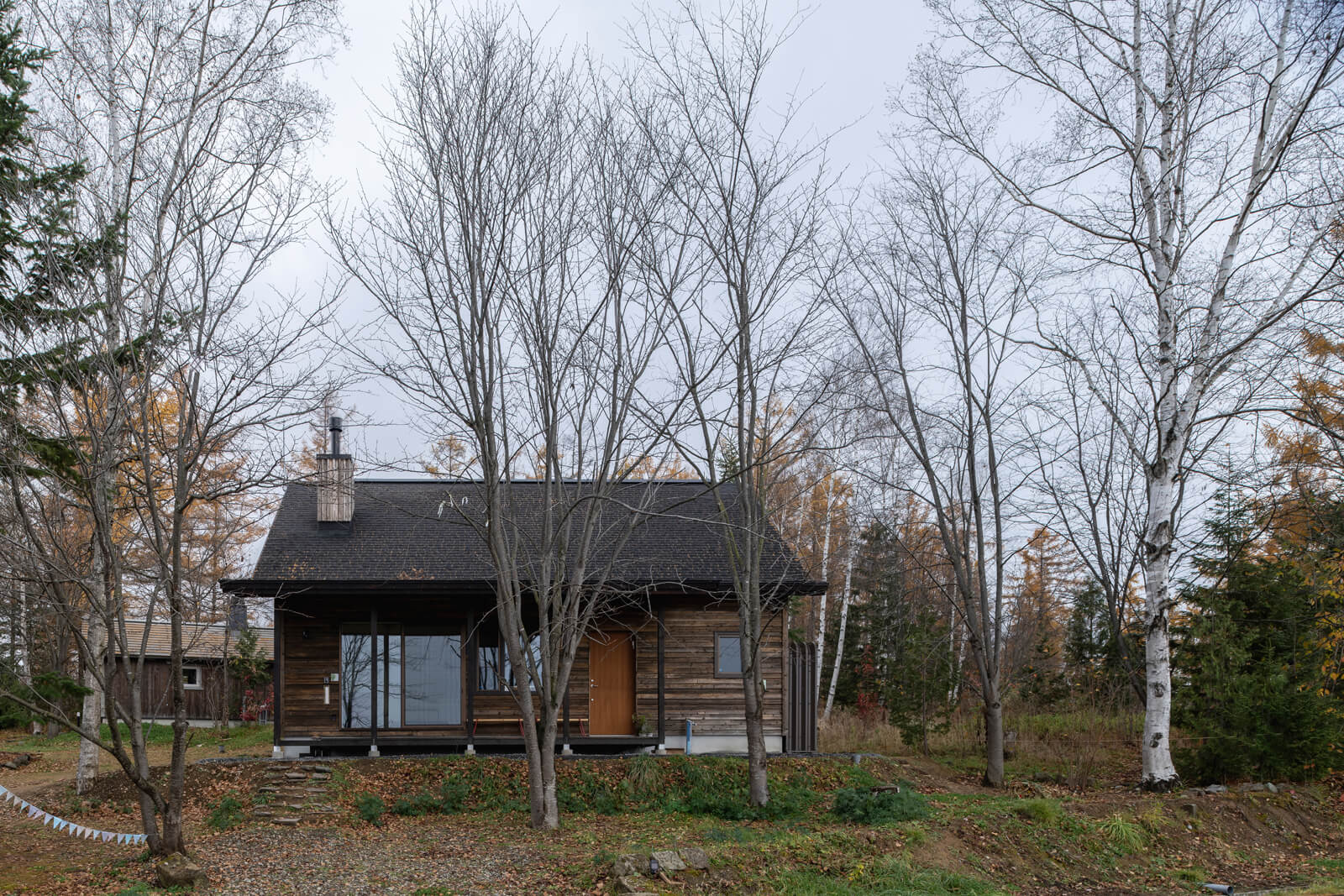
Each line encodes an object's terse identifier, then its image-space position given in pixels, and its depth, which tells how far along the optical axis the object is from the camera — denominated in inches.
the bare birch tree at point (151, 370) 347.6
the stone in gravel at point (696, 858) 364.5
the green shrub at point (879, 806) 437.7
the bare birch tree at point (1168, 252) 479.8
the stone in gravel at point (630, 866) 356.5
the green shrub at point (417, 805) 509.0
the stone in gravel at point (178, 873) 338.6
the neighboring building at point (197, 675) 986.7
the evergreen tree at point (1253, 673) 521.3
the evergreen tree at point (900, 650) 713.0
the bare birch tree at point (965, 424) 579.8
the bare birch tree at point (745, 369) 475.5
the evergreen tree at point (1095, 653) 789.9
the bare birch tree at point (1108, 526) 636.7
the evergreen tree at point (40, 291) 354.6
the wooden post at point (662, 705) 613.0
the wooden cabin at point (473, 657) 622.2
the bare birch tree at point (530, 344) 432.5
